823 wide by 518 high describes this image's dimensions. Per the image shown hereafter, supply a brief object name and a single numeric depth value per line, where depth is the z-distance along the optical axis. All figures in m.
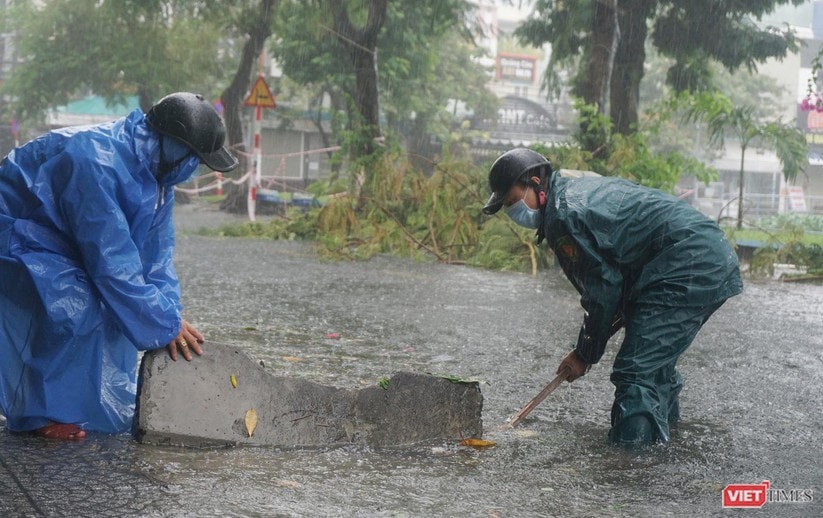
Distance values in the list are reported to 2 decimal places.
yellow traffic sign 20.64
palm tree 15.81
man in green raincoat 4.44
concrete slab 4.21
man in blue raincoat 4.02
